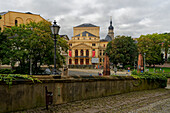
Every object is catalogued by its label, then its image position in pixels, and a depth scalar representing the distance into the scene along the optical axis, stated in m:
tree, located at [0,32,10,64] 15.15
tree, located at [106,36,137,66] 50.40
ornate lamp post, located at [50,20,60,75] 8.66
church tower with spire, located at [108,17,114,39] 114.74
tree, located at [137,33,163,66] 52.79
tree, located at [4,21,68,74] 16.64
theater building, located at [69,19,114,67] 73.38
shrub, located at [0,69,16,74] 15.87
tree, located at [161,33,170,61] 57.35
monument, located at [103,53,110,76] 18.80
